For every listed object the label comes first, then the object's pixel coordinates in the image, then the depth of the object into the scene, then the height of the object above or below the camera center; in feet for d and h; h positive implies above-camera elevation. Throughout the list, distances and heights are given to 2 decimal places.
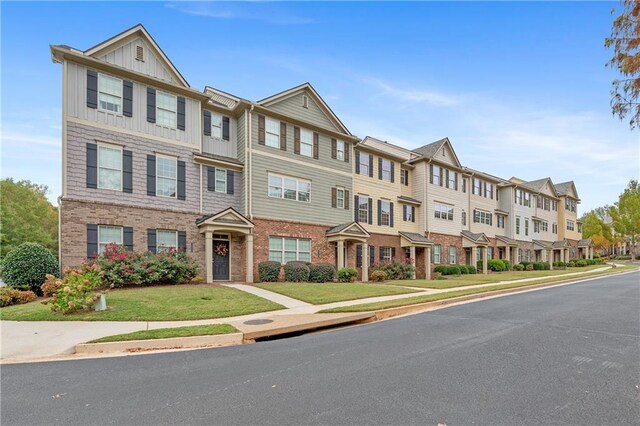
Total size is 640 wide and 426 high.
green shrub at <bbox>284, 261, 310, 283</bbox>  63.36 -7.94
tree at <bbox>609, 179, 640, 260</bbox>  174.50 +7.67
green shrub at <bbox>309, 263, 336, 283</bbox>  65.92 -8.35
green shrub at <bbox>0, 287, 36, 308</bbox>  38.13 -7.37
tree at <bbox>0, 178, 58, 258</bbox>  122.81 +5.16
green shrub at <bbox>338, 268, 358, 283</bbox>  68.95 -9.09
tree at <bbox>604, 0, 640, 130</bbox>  29.01 +15.26
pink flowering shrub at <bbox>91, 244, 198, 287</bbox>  46.62 -5.27
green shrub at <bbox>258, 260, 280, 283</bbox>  61.72 -7.54
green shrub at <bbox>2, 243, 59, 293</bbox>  42.55 -4.50
